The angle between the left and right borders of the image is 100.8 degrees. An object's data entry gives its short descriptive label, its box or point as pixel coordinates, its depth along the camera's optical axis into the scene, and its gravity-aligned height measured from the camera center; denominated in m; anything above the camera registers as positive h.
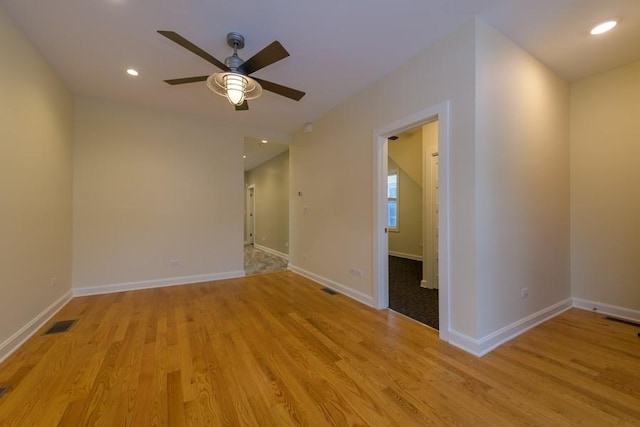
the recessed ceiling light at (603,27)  2.26 +1.61
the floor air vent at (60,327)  2.62 -1.14
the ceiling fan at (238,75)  1.95 +1.20
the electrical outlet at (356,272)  3.52 -0.79
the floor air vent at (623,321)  2.76 -1.16
